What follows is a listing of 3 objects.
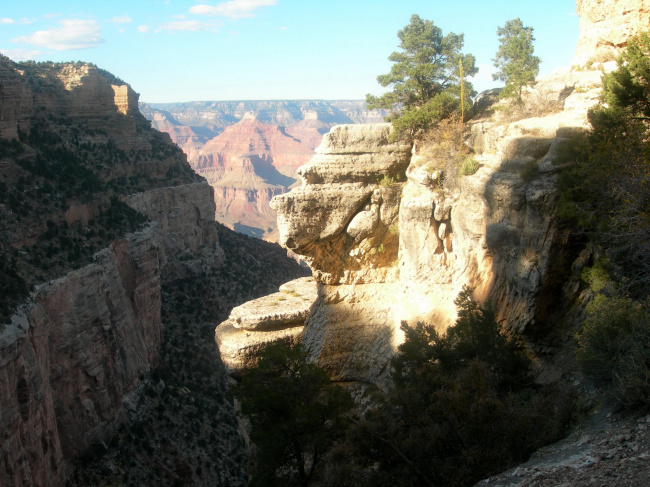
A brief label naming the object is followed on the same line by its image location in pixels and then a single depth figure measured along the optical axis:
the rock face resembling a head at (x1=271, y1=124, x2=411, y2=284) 15.16
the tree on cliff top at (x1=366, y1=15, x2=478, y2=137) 15.39
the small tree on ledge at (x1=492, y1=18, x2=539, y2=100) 15.08
